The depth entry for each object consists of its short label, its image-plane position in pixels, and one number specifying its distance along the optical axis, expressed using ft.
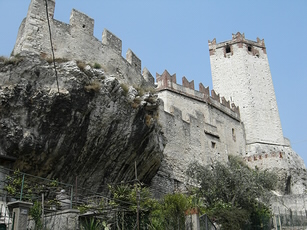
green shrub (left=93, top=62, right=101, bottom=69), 46.93
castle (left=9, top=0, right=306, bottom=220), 48.84
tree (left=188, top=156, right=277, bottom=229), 57.11
